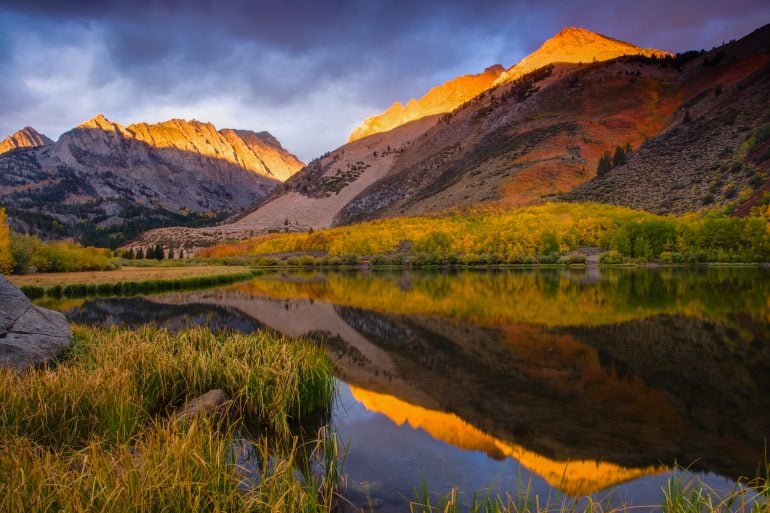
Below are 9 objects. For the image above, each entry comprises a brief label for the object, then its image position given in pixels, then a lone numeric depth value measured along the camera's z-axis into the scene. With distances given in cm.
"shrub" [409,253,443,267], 8069
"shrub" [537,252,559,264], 7238
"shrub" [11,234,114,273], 4916
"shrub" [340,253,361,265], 9206
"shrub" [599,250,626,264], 6881
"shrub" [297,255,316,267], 9288
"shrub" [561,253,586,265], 7138
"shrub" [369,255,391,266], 8864
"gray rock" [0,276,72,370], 1086
